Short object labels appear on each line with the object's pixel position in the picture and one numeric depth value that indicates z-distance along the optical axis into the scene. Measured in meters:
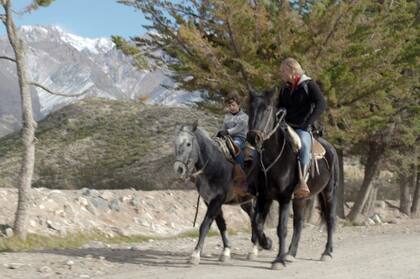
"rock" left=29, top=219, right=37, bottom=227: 13.76
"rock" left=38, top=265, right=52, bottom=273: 8.59
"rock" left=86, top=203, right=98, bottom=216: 15.70
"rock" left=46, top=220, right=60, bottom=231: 13.98
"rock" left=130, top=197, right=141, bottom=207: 16.83
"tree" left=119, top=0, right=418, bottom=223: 14.05
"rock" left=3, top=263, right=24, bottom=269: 8.70
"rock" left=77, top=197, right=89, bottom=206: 15.77
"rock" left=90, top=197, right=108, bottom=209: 16.05
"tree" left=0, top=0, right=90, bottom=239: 12.16
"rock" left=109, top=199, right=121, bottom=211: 16.25
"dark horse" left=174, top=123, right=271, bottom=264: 8.71
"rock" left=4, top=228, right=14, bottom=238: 12.51
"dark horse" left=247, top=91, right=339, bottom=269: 8.16
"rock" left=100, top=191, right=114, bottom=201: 16.55
